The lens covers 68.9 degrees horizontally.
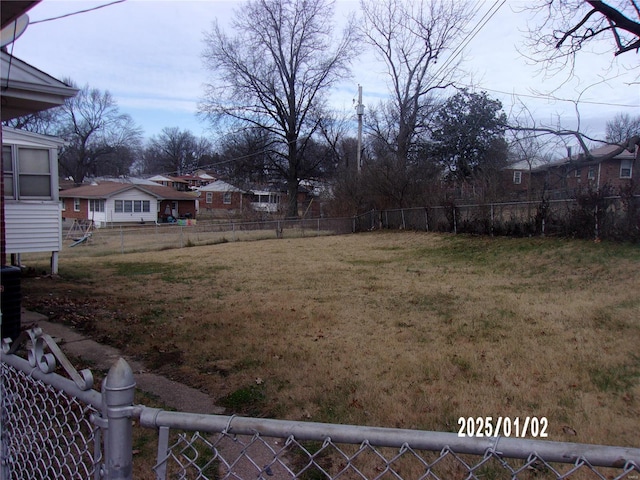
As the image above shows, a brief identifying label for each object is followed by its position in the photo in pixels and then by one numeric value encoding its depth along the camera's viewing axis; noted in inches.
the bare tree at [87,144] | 2181.3
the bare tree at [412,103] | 1241.4
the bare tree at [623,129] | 631.8
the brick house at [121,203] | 1637.6
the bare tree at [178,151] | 3002.0
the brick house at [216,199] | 2116.1
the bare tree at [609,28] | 325.0
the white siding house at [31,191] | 381.1
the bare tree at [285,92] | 1482.5
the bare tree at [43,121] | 1800.9
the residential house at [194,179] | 2883.9
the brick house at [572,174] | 442.0
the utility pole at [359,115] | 1116.5
